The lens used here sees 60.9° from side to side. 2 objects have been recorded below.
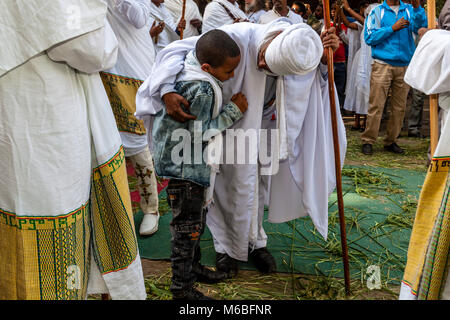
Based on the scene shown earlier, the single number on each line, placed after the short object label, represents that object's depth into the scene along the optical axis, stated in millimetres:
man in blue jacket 5059
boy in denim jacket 1900
